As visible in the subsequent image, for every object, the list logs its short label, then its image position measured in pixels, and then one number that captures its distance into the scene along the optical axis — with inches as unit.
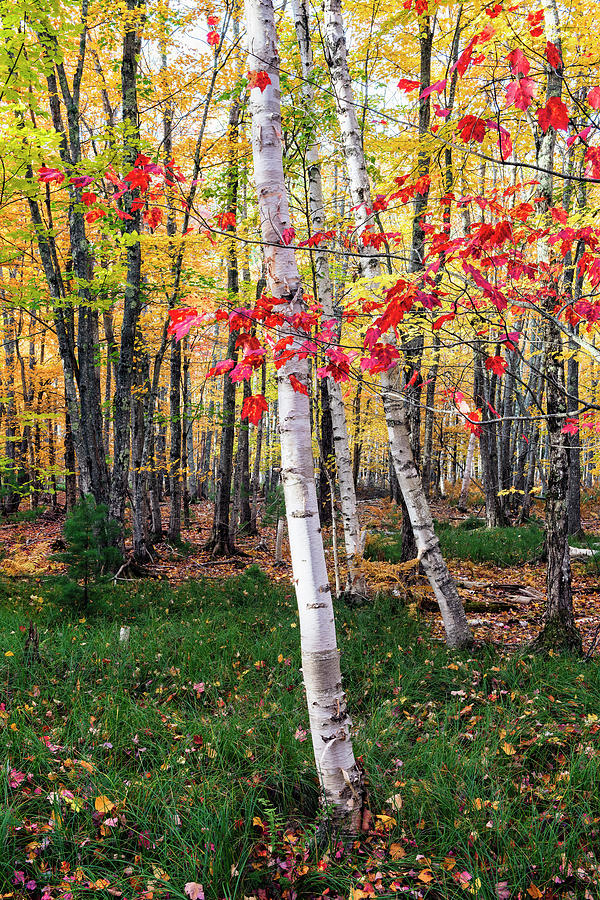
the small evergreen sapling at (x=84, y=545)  208.2
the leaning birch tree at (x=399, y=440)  186.9
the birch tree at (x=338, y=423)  242.8
